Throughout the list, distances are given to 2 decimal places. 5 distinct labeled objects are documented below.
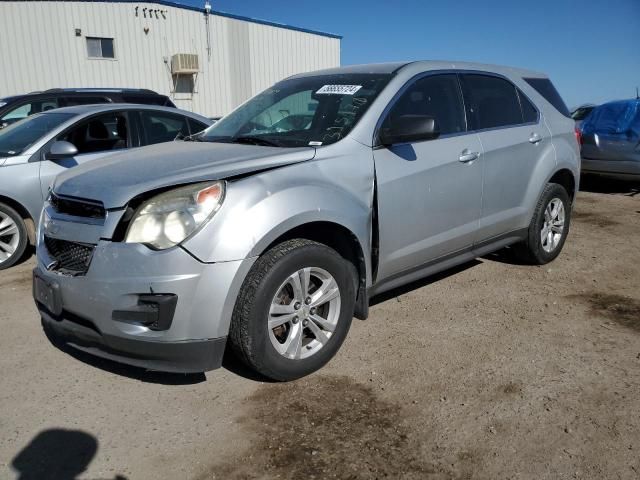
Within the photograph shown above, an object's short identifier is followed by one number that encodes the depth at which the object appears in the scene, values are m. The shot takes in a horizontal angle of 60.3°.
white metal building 16.44
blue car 8.59
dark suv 7.52
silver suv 2.61
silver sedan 5.13
